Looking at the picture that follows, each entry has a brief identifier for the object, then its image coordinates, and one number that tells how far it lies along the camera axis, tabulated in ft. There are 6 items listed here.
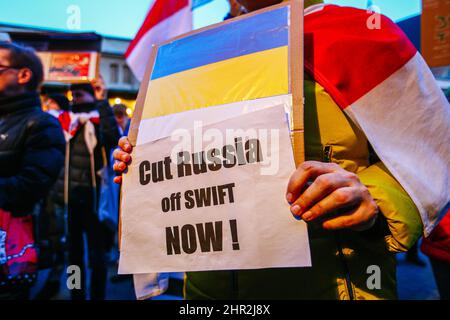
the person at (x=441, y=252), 3.64
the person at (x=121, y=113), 15.01
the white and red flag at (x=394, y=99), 2.74
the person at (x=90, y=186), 9.87
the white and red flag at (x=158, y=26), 10.22
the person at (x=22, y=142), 5.39
